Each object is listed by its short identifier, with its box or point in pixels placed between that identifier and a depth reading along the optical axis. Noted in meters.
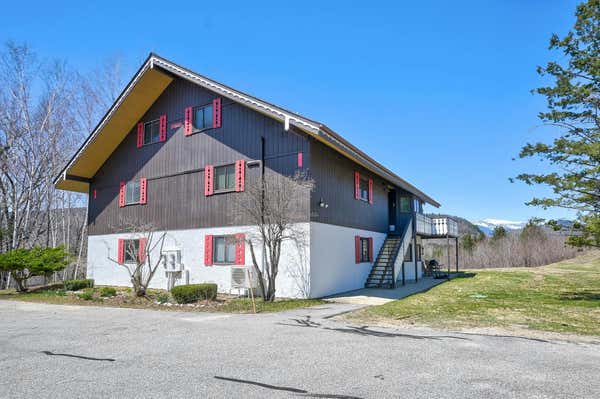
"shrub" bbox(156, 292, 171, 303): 13.70
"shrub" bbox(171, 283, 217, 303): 13.30
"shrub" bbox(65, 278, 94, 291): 18.50
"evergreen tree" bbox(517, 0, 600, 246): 12.81
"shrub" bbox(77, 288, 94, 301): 14.70
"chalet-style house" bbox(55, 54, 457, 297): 14.68
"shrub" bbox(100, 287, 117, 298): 15.33
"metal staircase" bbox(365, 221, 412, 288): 18.28
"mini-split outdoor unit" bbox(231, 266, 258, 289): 14.13
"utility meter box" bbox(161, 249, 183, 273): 17.12
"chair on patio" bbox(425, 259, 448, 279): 26.70
